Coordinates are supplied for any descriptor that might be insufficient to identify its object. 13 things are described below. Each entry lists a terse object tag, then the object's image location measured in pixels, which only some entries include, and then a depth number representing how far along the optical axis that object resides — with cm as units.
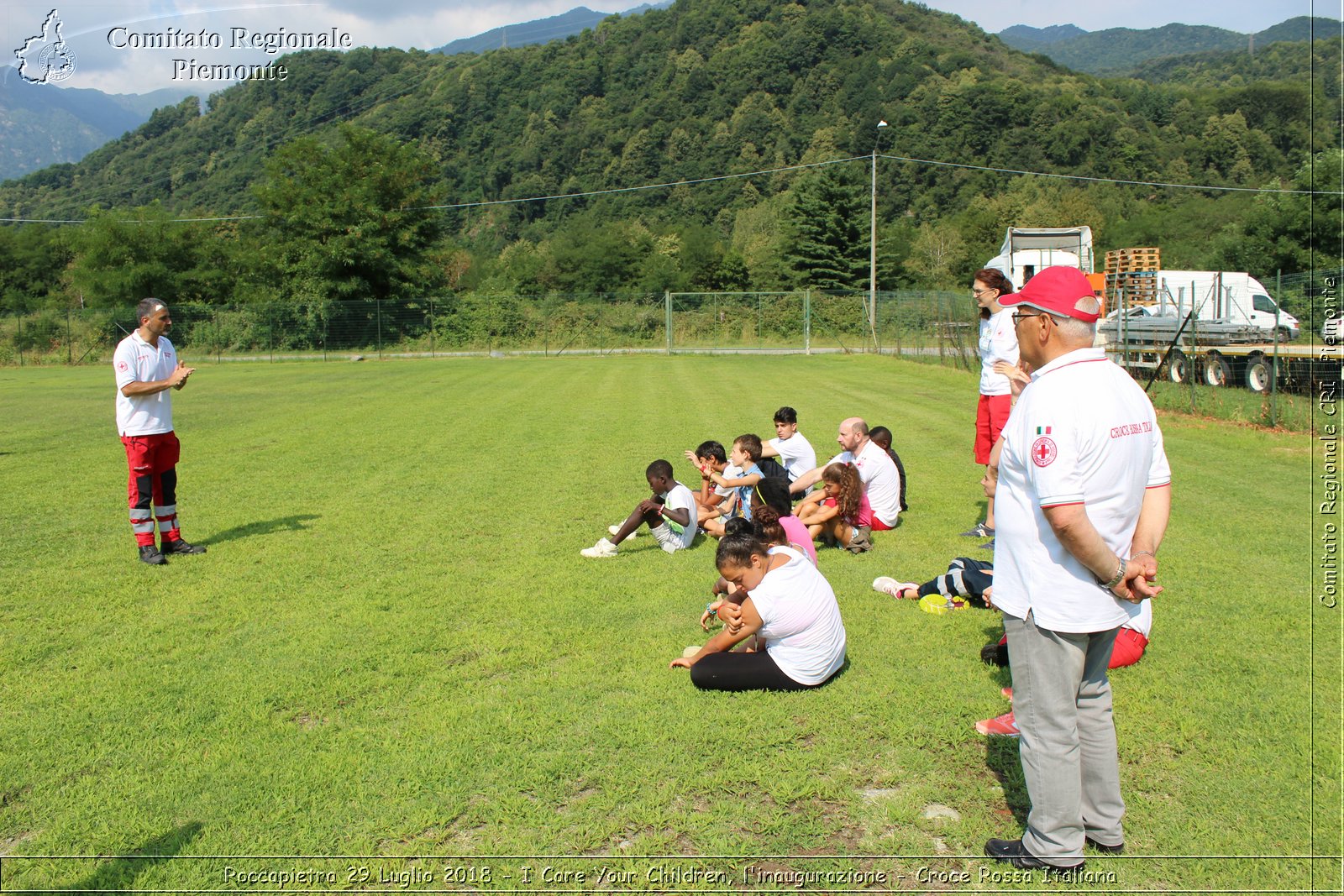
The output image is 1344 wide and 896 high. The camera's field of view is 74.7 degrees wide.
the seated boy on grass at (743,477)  769
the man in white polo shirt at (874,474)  783
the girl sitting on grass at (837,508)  720
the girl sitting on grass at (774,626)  446
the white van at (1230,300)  2017
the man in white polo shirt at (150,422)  714
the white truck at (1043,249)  2522
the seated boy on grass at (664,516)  729
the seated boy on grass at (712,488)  784
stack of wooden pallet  2427
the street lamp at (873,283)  3775
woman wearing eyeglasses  637
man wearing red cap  280
